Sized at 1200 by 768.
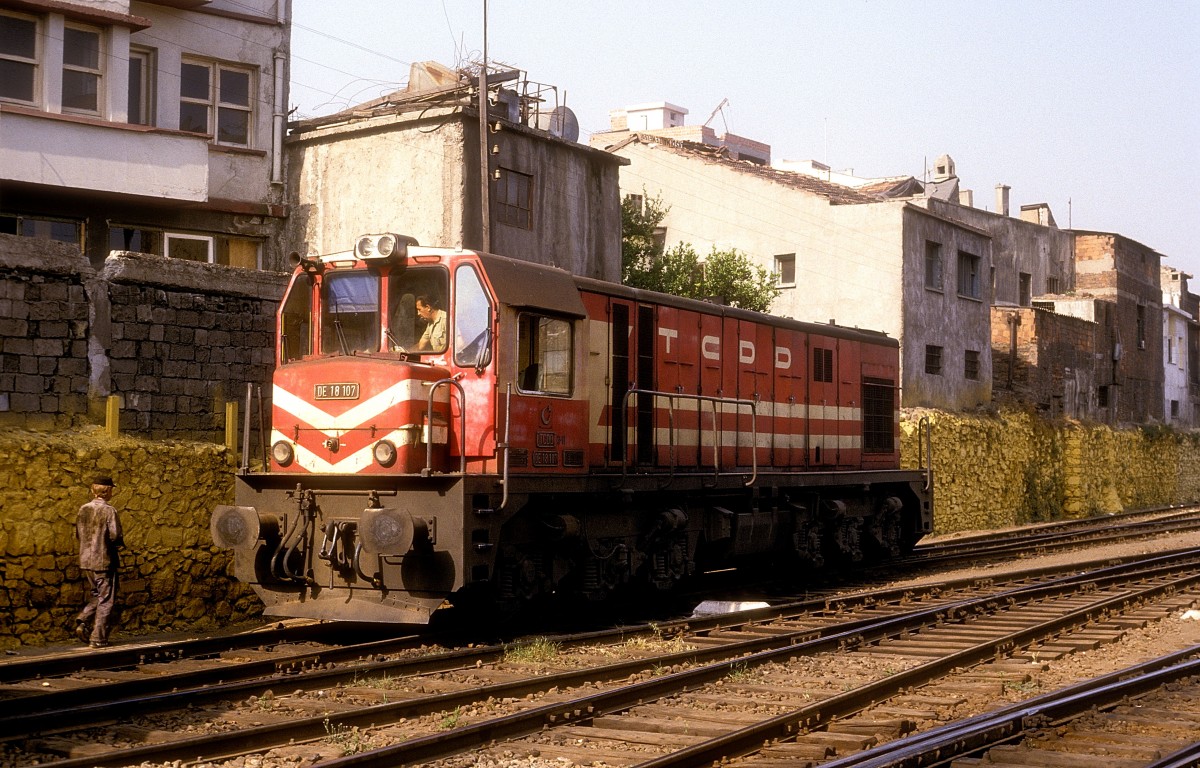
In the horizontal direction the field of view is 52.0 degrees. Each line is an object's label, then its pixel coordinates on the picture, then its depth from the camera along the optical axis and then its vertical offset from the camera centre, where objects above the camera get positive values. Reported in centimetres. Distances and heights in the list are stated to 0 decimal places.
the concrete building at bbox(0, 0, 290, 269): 1733 +480
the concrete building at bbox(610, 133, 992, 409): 3042 +513
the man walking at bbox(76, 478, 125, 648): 1051 -98
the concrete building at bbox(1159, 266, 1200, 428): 5103 +359
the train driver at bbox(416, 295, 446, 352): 1077 +105
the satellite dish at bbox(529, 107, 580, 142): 2497 +657
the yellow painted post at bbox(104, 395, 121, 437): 1175 +25
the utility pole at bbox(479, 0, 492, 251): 1961 +460
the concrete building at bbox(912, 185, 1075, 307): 4259 +698
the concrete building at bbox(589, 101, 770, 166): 4638 +1344
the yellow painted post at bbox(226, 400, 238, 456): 1278 +19
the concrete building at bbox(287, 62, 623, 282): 2106 +481
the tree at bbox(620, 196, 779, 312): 2909 +420
